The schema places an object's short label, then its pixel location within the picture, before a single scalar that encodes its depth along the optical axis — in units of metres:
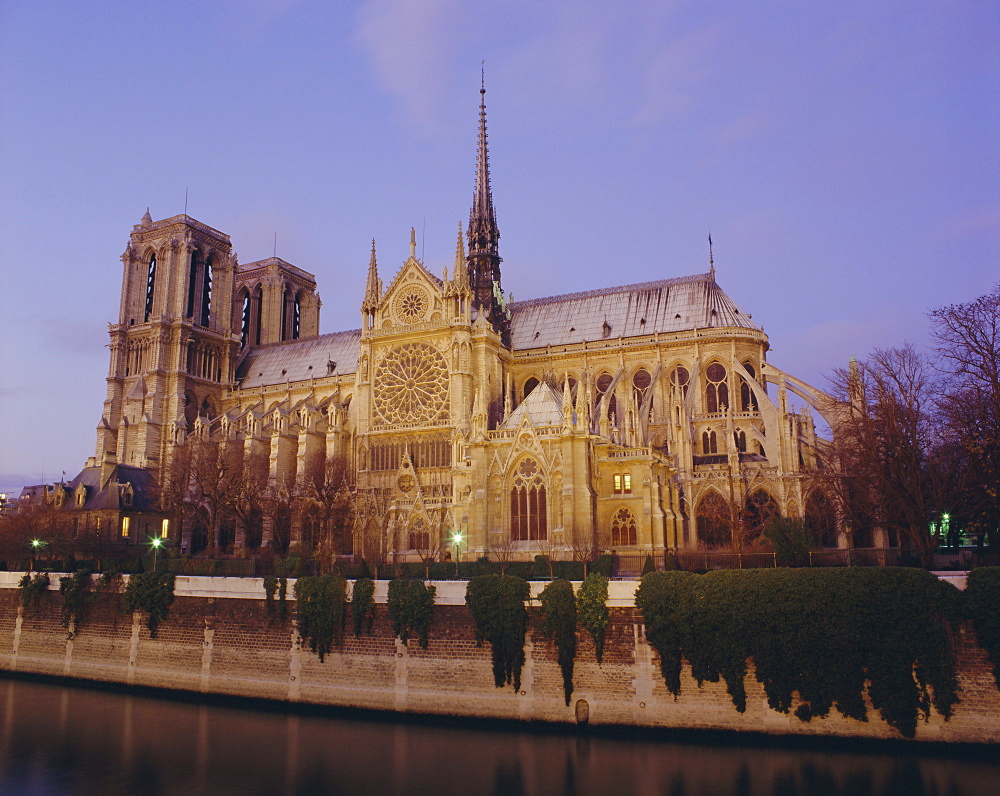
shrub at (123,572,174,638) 35.50
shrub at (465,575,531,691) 28.12
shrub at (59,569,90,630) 38.19
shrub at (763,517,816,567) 29.22
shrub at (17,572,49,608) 39.75
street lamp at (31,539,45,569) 48.16
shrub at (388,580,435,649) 29.78
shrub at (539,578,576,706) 27.45
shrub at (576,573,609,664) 27.36
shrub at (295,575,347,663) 31.45
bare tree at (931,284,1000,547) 29.69
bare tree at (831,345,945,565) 33.03
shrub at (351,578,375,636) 30.98
